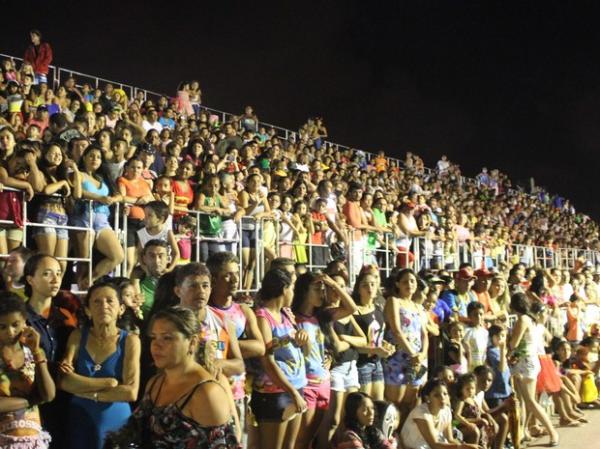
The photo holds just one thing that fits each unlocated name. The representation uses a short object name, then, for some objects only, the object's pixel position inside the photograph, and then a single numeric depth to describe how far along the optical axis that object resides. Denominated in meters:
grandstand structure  6.68
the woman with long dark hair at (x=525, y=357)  8.02
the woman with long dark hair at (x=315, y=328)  5.06
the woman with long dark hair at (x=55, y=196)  6.01
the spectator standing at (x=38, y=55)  13.62
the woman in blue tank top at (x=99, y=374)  3.57
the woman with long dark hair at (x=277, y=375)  4.66
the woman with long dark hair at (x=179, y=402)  2.75
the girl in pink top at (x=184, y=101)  16.50
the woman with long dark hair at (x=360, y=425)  5.22
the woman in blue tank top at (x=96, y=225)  6.25
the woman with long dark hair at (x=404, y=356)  6.29
